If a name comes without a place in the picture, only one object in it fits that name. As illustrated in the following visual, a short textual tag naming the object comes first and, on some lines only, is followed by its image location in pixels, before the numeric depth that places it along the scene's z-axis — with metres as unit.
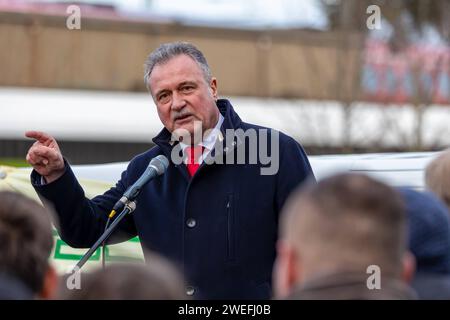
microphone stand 7.58
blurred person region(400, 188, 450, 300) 6.28
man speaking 8.21
